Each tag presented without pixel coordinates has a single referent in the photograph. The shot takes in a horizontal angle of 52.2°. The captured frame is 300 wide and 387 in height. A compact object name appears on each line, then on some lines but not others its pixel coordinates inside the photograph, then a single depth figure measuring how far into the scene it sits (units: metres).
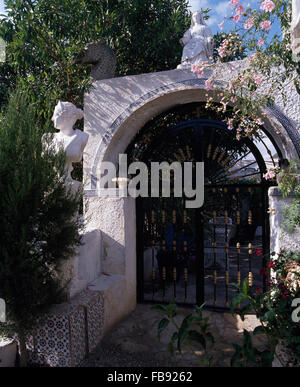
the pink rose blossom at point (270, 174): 3.39
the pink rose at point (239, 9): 2.96
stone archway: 4.02
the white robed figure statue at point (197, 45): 4.35
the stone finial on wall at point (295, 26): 1.73
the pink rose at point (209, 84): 3.36
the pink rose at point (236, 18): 3.01
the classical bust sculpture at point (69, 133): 3.39
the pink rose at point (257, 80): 3.00
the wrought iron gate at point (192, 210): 4.38
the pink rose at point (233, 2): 2.91
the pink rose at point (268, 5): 2.64
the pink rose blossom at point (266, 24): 2.86
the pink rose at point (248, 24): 3.04
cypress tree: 2.49
